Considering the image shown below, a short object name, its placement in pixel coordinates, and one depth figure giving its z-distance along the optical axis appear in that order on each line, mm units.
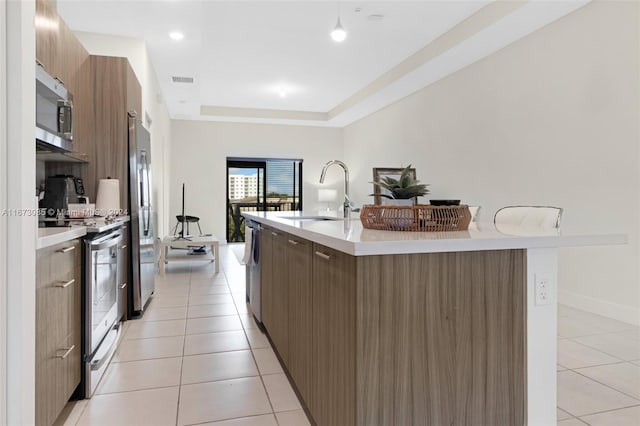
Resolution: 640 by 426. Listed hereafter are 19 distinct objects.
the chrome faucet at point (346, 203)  2903
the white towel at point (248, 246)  3123
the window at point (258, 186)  9289
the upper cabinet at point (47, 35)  2152
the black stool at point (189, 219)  7178
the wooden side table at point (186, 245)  5266
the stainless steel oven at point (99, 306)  1949
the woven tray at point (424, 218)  1554
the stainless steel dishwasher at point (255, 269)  2938
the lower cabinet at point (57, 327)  1449
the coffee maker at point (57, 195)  2602
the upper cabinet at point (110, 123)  3199
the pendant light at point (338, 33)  3756
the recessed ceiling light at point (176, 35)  4283
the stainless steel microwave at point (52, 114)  2070
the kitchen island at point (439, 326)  1212
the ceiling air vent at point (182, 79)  5852
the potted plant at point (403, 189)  1737
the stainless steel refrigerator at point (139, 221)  3281
